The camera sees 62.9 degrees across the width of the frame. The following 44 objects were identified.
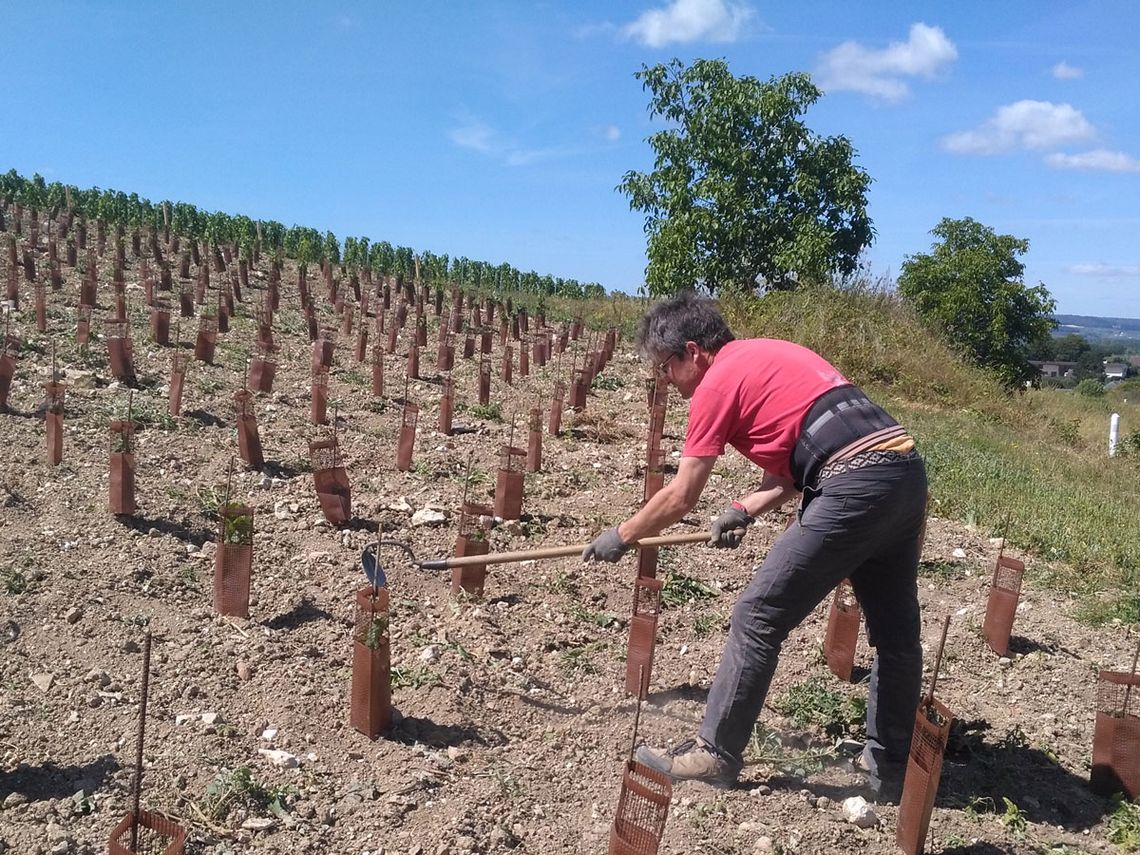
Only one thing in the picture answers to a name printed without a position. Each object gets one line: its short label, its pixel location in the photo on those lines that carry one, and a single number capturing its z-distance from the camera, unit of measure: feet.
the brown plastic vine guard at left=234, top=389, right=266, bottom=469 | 16.84
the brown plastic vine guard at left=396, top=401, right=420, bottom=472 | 18.42
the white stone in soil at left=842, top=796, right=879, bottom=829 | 8.84
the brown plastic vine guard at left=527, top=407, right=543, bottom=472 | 19.52
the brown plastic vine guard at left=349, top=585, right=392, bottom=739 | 9.26
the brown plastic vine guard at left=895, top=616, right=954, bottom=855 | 7.91
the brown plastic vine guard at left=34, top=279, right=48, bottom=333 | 24.76
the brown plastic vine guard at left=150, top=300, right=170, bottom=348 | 25.29
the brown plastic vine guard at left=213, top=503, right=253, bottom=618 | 11.55
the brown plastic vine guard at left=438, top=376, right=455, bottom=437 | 21.79
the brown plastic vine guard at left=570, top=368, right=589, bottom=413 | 25.92
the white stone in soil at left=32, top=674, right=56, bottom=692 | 9.66
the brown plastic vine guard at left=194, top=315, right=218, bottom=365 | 23.97
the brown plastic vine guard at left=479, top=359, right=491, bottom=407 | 24.81
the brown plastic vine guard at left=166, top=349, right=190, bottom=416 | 19.17
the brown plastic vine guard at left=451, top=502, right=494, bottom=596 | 12.96
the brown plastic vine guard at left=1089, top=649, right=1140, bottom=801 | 9.51
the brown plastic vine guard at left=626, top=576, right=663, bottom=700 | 10.63
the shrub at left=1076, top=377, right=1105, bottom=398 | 115.65
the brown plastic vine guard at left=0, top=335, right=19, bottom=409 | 17.79
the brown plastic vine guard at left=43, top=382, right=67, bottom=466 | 15.52
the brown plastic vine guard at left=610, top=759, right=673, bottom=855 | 7.06
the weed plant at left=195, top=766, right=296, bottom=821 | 8.05
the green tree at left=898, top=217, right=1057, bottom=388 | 71.46
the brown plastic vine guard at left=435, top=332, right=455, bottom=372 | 28.84
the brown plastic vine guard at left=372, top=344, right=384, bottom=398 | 24.17
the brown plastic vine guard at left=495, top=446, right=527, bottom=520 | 16.28
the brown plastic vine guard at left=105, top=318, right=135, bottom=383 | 20.77
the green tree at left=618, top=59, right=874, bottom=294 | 45.73
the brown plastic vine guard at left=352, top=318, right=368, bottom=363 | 28.45
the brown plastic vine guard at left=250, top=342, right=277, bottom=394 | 22.67
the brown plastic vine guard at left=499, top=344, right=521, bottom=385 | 29.04
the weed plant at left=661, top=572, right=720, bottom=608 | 14.12
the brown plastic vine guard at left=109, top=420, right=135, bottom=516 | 13.61
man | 8.50
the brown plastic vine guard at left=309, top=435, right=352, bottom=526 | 14.90
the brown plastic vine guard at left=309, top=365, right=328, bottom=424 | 20.54
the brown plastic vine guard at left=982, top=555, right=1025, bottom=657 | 12.51
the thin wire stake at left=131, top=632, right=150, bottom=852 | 6.20
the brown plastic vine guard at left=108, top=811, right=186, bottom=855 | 6.36
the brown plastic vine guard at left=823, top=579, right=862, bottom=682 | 11.67
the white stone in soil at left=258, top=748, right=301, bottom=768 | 8.88
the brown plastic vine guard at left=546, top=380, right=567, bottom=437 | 23.16
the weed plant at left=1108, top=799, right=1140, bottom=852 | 8.75
